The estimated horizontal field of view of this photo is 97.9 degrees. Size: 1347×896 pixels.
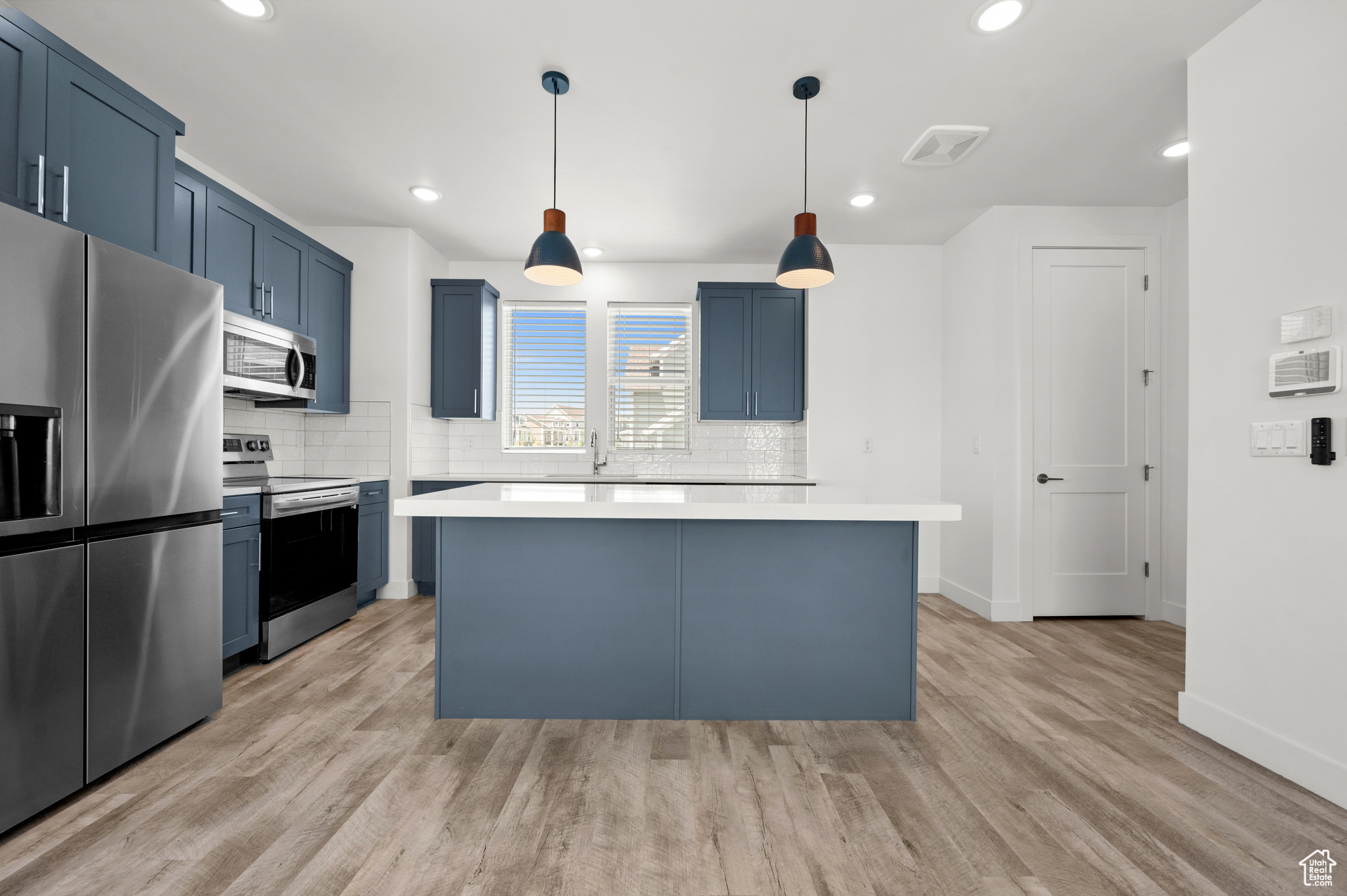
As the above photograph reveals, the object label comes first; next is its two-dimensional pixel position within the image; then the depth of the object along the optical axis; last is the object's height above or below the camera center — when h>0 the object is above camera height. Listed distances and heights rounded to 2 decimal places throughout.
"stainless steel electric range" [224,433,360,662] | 3.06 -0.58
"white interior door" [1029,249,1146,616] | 3.96 +0.17
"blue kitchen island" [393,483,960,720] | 2.38 -0.66
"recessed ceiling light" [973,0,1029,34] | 2.14 +1.63
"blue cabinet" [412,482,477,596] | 4.48 -0.77
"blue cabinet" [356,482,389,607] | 4.04 -0.69
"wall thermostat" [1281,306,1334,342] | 1.90 +0.43
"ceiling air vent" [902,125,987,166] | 2.99 +1.63
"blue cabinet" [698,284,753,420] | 4.86 +0.82
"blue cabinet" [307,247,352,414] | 3.98 +0.87
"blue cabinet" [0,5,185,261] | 1.79 +1.03
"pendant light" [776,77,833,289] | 2.56 +0.85
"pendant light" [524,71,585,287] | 2.55 +0.86
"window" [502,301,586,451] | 5.24 +0.66
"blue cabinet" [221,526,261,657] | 2.82 -0.70
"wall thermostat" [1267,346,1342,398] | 1.87 +0.26
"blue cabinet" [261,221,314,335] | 3.51 +1.05
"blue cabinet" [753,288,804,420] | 4.89 +0.78
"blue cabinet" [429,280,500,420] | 4.81 +0.82
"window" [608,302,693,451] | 5.23 +0.61
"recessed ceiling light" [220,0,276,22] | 2.15 +1.63
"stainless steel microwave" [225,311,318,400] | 3.14 +0.50
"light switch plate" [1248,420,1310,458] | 1.97 +0.04
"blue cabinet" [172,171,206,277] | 2.82 +1.10
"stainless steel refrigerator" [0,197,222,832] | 1.66 -0.20
